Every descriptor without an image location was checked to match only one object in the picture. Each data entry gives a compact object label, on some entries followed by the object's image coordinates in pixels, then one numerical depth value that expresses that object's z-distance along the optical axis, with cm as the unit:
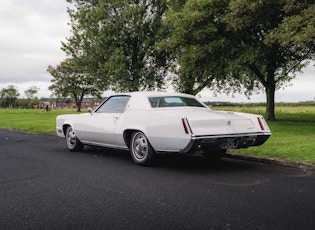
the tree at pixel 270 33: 1448
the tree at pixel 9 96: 12556
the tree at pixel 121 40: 2894
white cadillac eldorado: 636
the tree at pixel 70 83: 6247
